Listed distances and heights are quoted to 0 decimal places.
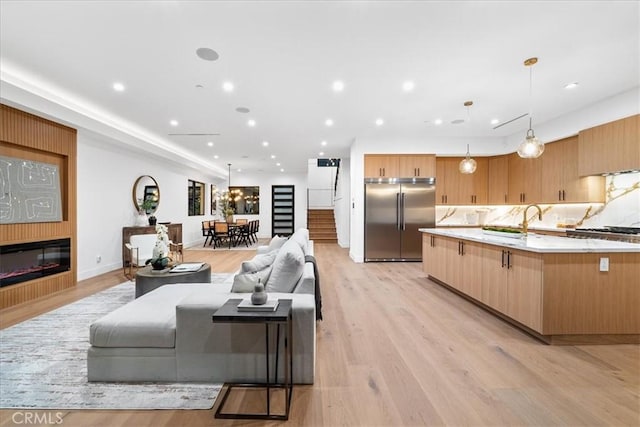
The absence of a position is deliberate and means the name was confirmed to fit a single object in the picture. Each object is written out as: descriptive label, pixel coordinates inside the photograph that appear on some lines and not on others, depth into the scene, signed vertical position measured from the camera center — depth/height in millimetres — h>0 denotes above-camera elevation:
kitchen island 2648 -763
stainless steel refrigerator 6621 -57
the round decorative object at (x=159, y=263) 3551 -664
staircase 10555 -518
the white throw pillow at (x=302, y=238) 3358 -338
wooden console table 5945 -460
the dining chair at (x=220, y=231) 8938 -623
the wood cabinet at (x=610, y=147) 3982 +1031
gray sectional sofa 2041 -1014
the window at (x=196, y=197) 9836 +538
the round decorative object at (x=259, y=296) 1844 -563
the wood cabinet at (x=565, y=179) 4840 +636
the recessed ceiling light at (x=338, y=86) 3801 +1792
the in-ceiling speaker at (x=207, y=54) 3029 +1784
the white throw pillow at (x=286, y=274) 2369 -535
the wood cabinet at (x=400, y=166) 6637 +1124
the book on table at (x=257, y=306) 1788 -623
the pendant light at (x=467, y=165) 4551 +797
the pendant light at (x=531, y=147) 3449 +841
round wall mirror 6617 +430
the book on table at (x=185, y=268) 3564 -746
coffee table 3342 -827
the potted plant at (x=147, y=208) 6660 +86
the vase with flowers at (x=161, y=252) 3562 -545
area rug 1855 -1280
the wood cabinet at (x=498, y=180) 6605 +807
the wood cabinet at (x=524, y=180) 5781 +726
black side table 1699 -666
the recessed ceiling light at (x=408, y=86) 3832 +1812
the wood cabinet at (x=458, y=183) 6840 +744
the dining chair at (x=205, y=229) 9280 -621
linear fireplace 3723 -727
